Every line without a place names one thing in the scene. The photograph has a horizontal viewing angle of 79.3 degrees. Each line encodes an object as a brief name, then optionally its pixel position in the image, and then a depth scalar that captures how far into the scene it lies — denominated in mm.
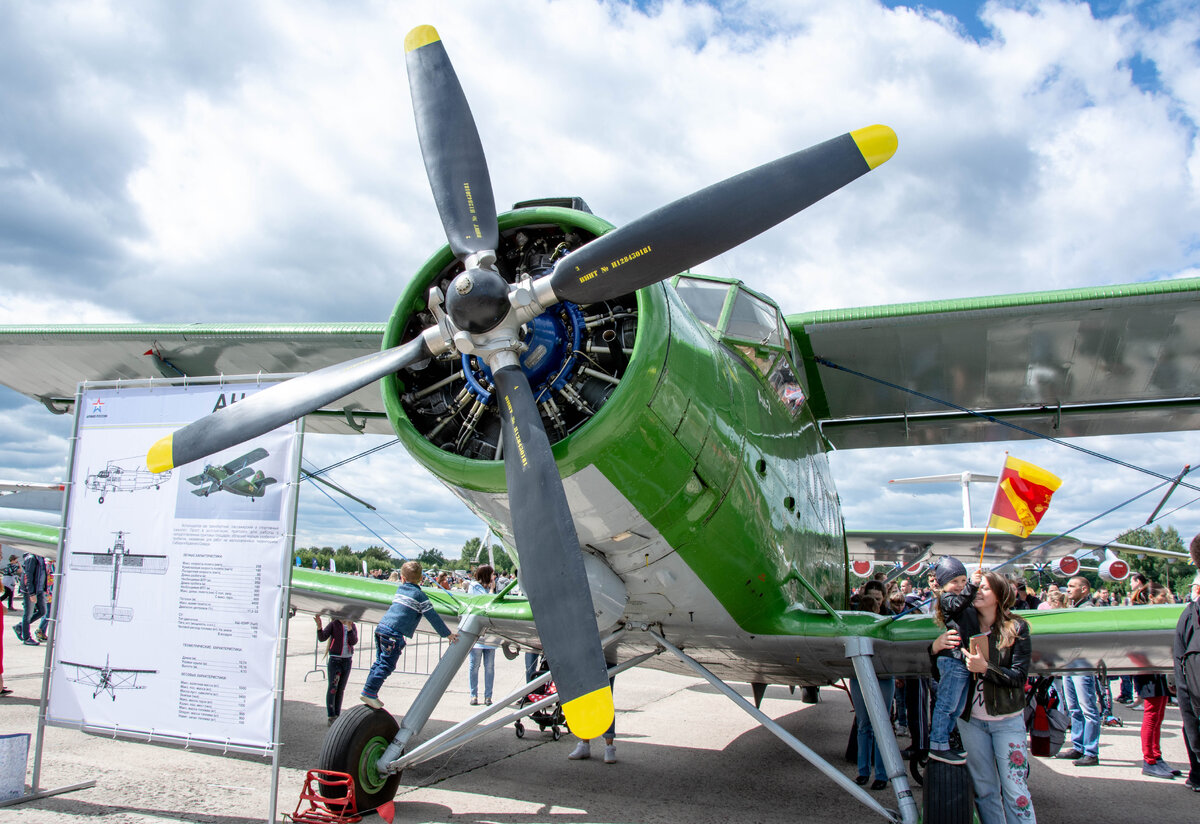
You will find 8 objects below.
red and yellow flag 8328
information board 4367
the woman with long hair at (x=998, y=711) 3756
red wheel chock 4566
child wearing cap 3904
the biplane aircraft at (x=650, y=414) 3191
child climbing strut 5129
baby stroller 7582
